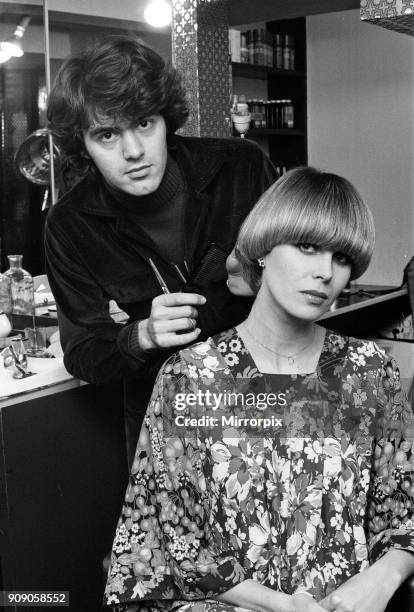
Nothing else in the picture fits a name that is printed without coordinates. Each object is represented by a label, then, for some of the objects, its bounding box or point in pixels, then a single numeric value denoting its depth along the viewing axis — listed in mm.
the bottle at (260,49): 6217
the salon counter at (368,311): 3719
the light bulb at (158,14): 3988
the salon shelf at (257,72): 6098
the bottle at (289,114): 6496
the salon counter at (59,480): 2045
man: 1771
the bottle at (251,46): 6211
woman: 1438
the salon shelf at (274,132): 6220
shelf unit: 6527
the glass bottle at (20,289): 3139
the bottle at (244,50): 6180
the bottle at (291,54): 6516
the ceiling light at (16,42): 4873
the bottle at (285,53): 6461
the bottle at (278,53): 6410
